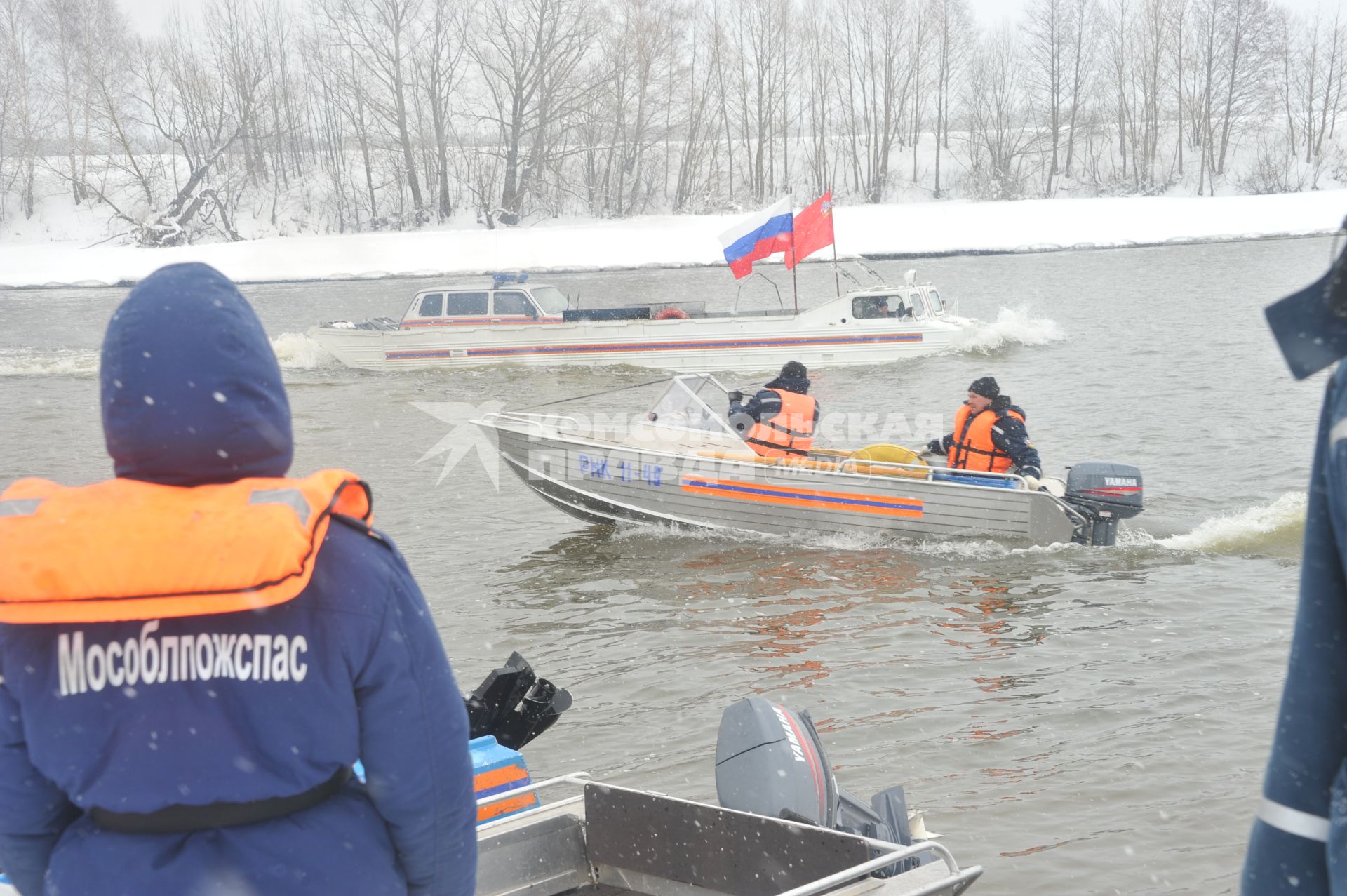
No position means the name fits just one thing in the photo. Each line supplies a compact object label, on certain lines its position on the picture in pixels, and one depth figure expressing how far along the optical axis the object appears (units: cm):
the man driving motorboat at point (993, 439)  959
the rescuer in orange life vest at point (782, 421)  1012
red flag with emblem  1802
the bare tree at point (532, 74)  4828
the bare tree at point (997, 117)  5906
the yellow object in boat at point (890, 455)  1005
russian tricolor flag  1778
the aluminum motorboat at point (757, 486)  956
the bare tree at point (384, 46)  5034
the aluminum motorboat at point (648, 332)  1941
